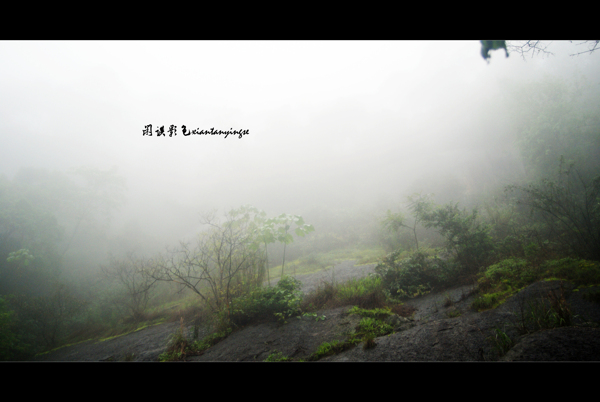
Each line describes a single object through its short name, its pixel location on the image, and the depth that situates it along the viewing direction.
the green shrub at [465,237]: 3.72
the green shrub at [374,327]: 2.44
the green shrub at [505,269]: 2.91
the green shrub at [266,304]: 3.21
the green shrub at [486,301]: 2.47
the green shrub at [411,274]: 3.65
